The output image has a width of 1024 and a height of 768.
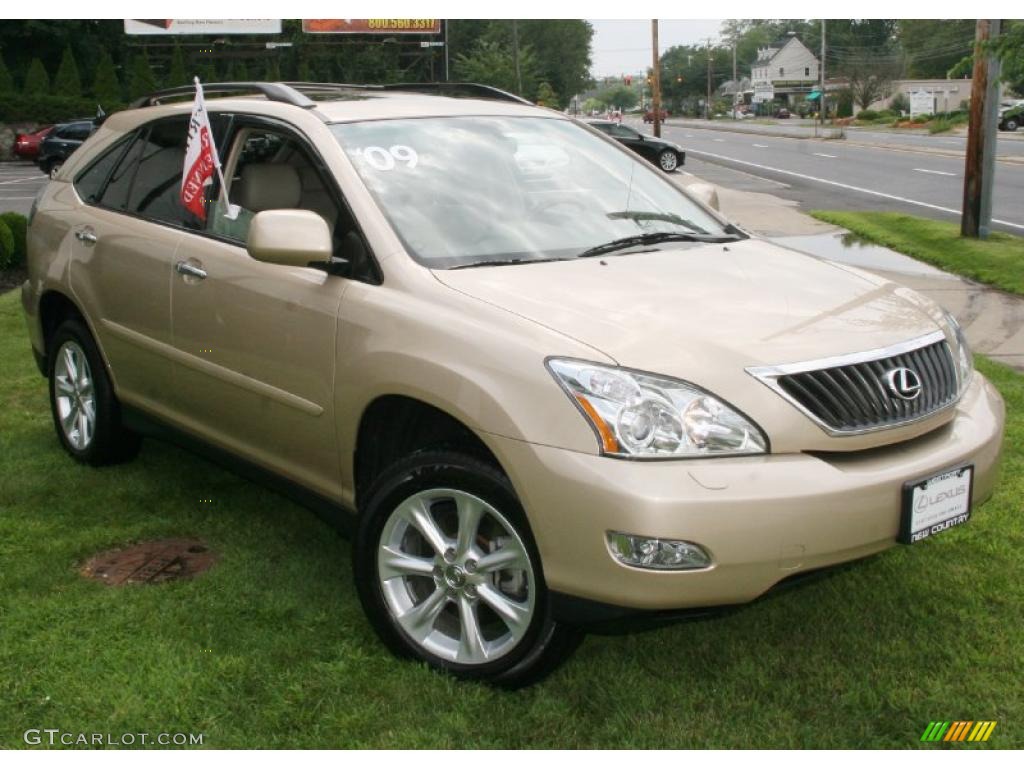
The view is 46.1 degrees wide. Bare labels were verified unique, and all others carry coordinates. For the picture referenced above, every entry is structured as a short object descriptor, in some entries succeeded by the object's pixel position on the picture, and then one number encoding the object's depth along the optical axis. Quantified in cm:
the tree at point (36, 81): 4831
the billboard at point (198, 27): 6097
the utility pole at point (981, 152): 1437
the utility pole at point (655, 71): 5116
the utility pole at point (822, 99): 8310
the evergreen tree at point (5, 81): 4731
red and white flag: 457
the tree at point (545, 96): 7032
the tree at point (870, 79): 9925
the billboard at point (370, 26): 6525
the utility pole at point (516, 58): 7325
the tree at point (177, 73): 5078
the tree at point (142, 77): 4959
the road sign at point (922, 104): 7012
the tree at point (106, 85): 5006
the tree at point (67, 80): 4950
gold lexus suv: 310
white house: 14738
